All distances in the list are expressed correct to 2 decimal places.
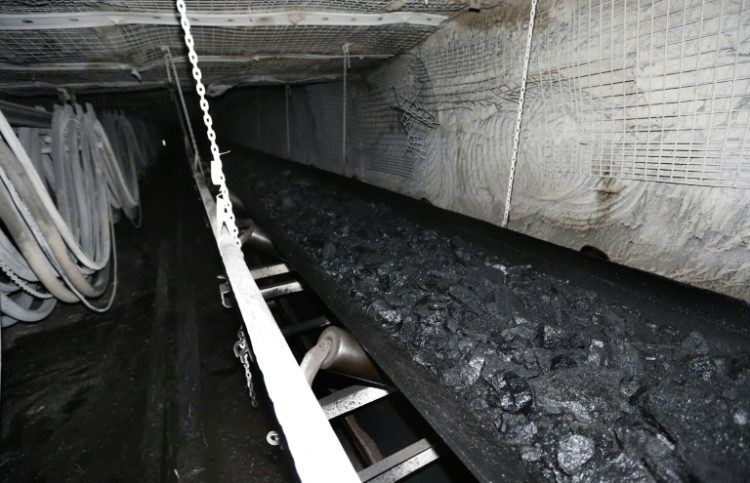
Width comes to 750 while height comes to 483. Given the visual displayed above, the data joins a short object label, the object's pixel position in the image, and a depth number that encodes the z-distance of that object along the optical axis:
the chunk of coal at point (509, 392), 1.16
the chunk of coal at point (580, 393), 1.11
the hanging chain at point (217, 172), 1.25
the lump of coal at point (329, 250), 2.29
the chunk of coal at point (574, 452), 0.96
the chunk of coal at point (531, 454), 0.97
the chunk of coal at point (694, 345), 1.23
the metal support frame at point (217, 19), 1.92
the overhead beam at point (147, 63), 2.75
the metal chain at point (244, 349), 1.48
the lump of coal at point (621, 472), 0.92
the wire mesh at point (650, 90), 1.35
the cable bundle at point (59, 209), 2.21
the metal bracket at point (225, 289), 2.21
